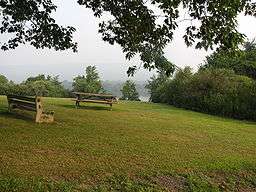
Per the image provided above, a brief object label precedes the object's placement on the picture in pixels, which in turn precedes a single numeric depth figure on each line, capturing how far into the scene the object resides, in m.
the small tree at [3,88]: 40.11
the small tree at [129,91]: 55.55
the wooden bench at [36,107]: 9.10
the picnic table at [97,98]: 13.64
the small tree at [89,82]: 51.65
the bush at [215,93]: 18.04
